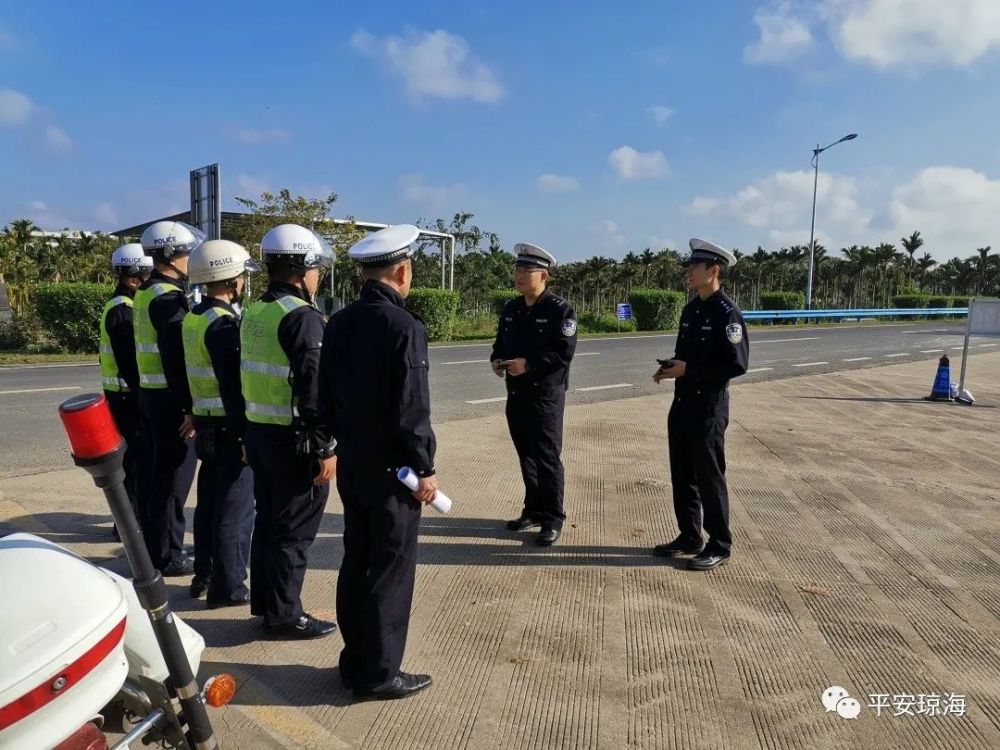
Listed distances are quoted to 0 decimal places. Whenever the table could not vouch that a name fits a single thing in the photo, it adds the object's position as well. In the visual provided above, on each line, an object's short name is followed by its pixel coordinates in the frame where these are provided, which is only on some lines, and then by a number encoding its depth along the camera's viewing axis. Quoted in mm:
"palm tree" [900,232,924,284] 75750
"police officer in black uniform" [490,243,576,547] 4938
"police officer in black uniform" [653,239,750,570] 4355
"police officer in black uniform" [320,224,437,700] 2811
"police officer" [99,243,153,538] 4672
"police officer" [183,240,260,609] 3844
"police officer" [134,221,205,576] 4230
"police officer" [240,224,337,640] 3289
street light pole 32781
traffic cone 11078
